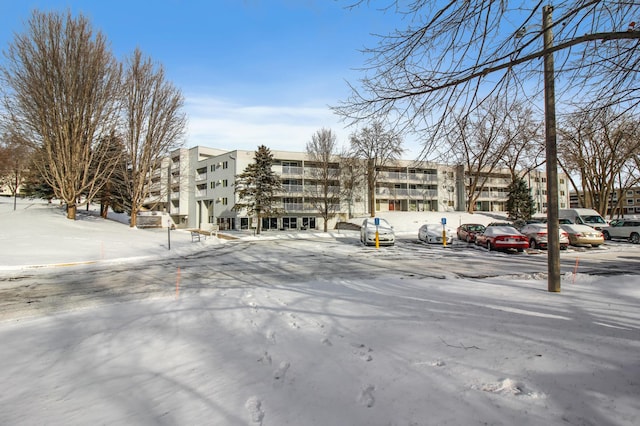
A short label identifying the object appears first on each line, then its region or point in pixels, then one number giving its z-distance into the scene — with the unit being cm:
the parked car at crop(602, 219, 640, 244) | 2331
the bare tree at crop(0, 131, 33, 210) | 2528
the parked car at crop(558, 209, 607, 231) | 2811
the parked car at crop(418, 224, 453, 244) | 2475
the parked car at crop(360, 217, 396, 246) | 2225
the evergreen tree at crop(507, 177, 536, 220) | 4722
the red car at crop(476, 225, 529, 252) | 1788
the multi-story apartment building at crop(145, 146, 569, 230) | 4978
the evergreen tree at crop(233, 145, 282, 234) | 3881
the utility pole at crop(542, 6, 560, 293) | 701
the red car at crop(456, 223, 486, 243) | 2364
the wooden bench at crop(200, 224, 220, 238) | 3142
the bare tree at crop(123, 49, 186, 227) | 2855
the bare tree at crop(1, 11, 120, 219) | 2333
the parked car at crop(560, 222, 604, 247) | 2000
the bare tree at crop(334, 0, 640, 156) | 369
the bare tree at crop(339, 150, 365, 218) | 4484
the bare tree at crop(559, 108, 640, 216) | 3116
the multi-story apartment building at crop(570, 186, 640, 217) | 10986
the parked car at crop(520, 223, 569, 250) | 1909
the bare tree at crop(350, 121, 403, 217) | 4322
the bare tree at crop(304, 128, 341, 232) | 4303
